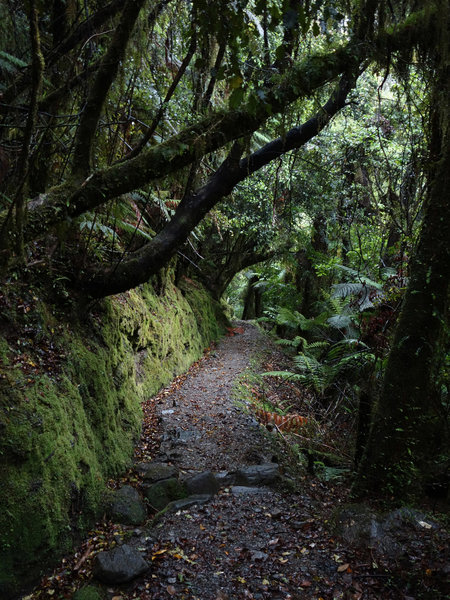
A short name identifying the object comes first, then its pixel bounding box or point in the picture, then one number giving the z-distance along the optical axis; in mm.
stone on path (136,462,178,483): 4102
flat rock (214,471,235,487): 4344
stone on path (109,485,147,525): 3422
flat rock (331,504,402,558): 2832
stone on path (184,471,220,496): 4059
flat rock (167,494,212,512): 3680
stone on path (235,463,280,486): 4254
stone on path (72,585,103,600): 2433
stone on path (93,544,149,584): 2627
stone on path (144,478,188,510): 3812
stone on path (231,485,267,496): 4031
